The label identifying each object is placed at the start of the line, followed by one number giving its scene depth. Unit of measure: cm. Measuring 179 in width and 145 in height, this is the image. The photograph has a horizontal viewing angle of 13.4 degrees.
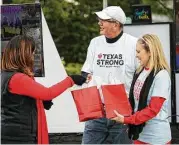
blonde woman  507
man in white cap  620
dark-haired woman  493
